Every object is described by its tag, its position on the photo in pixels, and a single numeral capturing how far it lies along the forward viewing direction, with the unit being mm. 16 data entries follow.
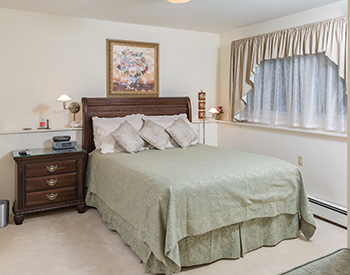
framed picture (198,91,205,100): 5085
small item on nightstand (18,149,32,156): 3604
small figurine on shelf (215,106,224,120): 5469
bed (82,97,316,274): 2422
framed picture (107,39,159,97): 4566
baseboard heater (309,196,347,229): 3432
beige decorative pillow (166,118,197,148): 4227
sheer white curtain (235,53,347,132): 3678
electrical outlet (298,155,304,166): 4074
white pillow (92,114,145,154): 3912
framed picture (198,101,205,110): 5142
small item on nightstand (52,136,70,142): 3887
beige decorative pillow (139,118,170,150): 4066
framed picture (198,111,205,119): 5213
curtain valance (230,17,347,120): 3502
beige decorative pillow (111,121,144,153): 3846
